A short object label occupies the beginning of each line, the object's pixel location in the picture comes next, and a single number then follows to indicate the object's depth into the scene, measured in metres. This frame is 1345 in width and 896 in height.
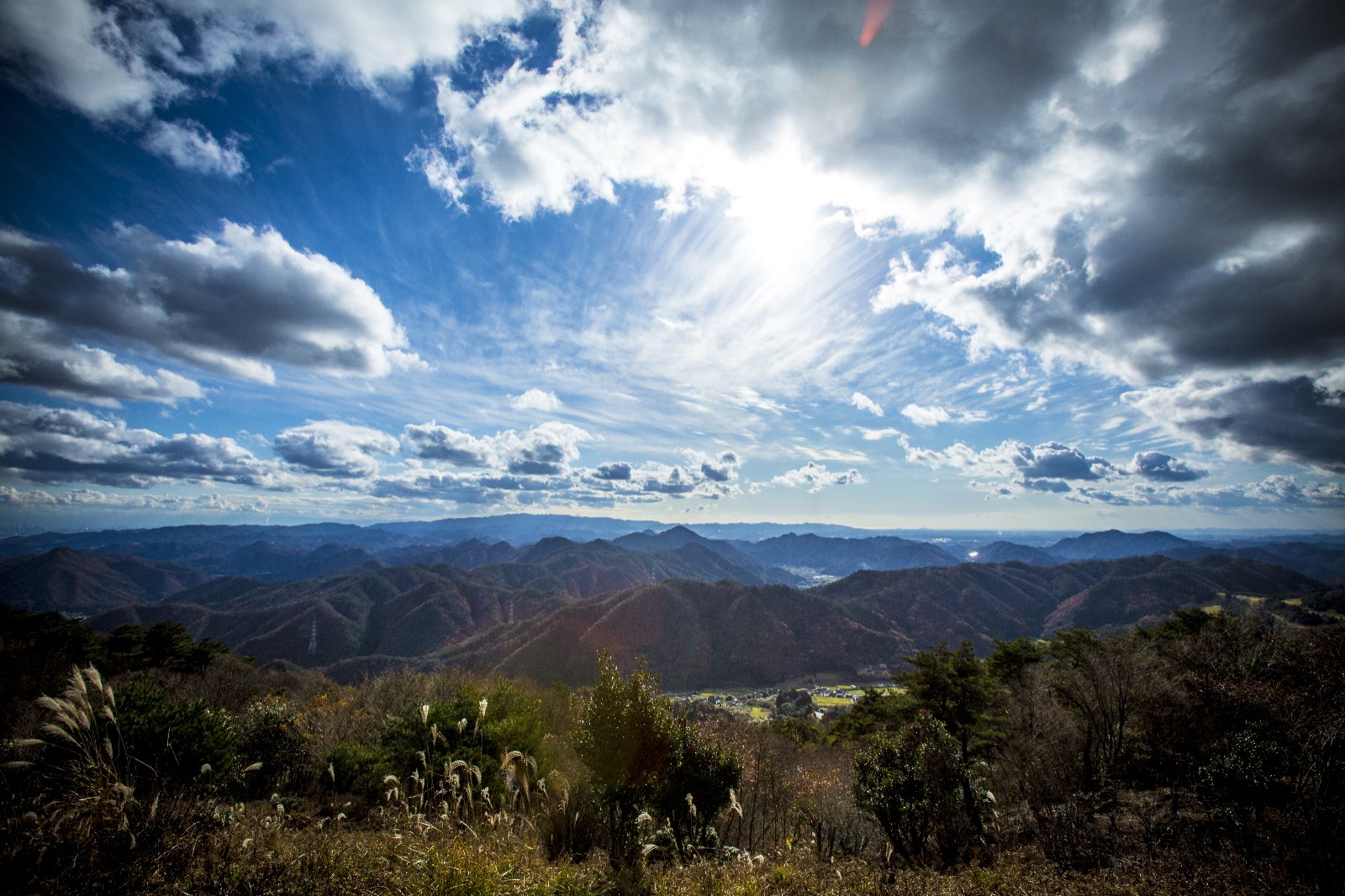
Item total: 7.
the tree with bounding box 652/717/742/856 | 13.55
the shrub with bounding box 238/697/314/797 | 16.34
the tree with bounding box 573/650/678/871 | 12.38
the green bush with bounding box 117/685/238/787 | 10.64
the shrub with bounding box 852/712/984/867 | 13.05
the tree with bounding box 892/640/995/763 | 29.44
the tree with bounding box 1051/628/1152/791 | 19.14
